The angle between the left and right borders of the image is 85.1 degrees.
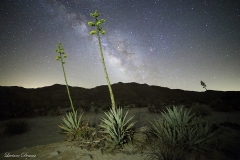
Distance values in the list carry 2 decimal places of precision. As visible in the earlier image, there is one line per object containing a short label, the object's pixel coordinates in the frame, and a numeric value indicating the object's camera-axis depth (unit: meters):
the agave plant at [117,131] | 4.76
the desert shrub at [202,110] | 11.30
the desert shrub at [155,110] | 14.45
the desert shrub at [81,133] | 5.79
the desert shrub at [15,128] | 8.69
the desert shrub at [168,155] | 3.50
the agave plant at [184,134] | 4.04
